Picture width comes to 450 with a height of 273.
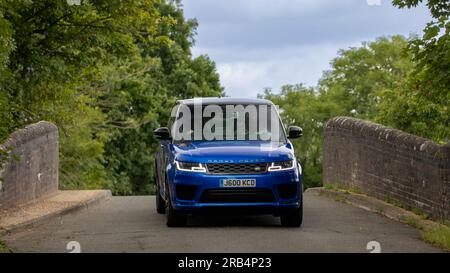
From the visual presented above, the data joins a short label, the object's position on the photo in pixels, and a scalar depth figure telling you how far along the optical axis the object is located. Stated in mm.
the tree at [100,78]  22391
